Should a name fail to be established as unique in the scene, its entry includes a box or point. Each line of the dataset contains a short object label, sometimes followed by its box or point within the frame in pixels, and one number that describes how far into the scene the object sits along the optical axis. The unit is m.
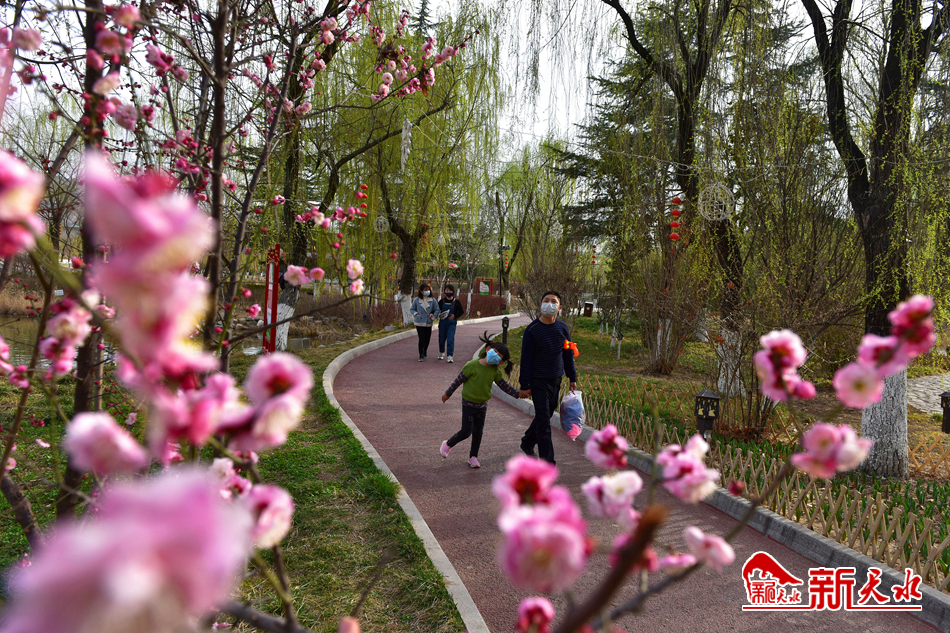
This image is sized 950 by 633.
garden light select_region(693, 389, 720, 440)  6.22
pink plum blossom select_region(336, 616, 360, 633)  1.05
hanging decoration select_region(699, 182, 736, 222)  6.92
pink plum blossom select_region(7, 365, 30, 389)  1.73
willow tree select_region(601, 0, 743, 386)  7.36
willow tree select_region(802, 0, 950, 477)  5.63
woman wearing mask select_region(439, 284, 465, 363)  12.74
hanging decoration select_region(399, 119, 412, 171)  12.61
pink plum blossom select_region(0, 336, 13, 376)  1.66
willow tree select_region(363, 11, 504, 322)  16.20
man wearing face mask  5.63
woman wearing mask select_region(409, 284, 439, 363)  12.34
